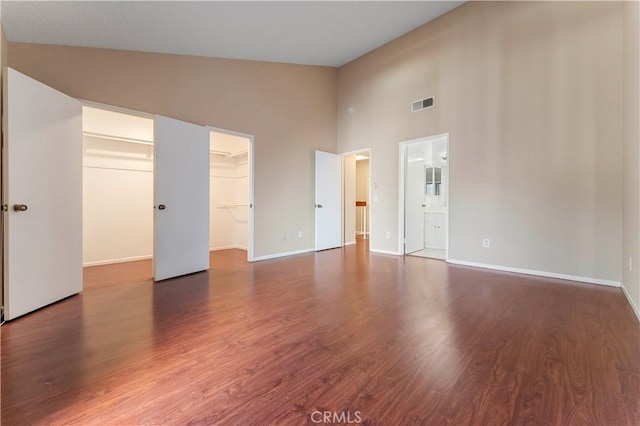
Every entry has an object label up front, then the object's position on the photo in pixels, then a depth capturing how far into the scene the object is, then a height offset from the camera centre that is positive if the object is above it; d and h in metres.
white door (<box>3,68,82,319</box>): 2.07 +0.14
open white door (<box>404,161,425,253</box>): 4.89 +0.12
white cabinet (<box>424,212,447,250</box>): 5.34 -0.37
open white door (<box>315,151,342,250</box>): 5.39 +0.25
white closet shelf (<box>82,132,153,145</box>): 3.97 +1.16
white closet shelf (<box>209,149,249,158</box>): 5.28 +1.20
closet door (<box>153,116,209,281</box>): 3.19 +0.18
